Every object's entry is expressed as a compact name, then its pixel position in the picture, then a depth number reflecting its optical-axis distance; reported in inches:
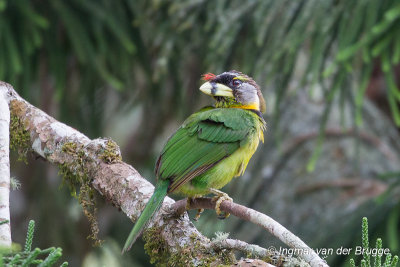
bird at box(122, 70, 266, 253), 235.1
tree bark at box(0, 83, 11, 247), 136.6
